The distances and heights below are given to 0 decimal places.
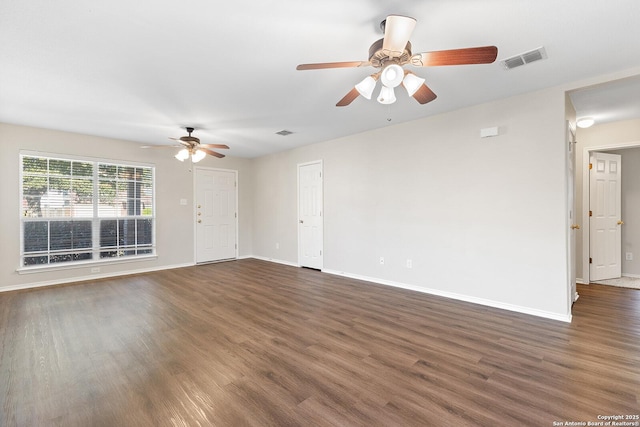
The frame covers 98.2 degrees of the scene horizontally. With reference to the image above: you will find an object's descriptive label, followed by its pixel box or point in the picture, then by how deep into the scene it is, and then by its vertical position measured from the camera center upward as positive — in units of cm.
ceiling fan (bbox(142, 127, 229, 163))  442 +108
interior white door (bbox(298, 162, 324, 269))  563 -4
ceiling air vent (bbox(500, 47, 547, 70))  238 +138
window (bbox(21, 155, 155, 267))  450 +6
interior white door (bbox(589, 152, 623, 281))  455 -6
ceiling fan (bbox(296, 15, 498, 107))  169 +104
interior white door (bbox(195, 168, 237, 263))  636 -3
